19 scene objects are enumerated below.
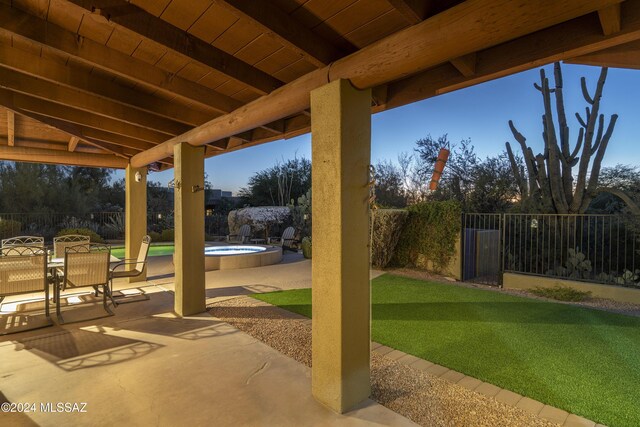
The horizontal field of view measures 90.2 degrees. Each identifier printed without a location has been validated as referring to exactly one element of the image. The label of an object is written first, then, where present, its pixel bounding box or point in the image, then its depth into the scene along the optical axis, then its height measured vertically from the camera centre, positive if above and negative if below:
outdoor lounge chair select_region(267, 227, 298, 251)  12.60 -1.32
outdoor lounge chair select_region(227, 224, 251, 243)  13.30 -1.04
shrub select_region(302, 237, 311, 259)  10.82 -1.33
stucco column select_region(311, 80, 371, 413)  2.43 -0.28
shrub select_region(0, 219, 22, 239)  12.48 -0.69
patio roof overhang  1.80 +1.28
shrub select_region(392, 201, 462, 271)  7.95 -0.72
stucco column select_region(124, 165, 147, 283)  7.20 +0.00
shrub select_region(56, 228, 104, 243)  13.16 -0.92
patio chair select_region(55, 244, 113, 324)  4.53 -0.87
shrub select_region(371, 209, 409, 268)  8.69 -0.67
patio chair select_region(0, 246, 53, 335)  4.08 -0.85
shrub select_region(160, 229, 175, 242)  15.44 -1.28
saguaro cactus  8.16 +1.35
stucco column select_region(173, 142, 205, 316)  4.75 -0.29
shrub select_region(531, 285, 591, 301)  5.77 -1.60
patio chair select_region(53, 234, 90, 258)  5.92 -0.69
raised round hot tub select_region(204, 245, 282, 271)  8.89 -1.44
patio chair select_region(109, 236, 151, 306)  5.52 -1.10
